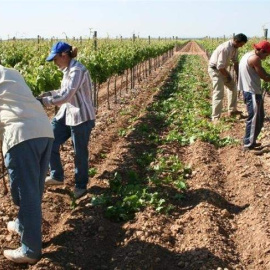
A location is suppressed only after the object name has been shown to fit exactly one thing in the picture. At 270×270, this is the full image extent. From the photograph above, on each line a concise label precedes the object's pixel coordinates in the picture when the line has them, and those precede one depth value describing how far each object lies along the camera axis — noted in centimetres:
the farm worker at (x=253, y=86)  657
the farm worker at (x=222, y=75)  862
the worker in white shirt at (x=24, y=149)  342
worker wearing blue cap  474
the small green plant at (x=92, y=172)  590
